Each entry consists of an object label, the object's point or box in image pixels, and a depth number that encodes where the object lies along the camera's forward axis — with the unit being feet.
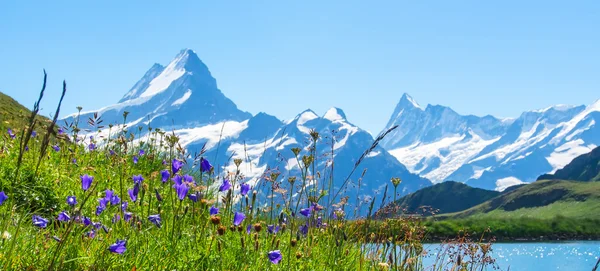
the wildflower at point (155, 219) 15.40
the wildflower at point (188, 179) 18.82
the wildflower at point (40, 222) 14.85
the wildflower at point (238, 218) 15.60
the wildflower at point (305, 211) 18.28
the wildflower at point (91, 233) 15.89
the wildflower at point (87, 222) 15.23
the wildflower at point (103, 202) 16.46
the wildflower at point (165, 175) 16.24
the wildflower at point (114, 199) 17.00
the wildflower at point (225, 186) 17.34
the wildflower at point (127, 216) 17.79
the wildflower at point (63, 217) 15.30
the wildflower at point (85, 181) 14.92
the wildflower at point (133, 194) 14.82
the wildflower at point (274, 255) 14.44
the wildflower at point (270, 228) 20.56
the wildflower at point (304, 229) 22.17
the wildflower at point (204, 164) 16.71
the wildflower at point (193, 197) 15.46
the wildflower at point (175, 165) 15.18
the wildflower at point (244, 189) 19.53
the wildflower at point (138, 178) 16.09
